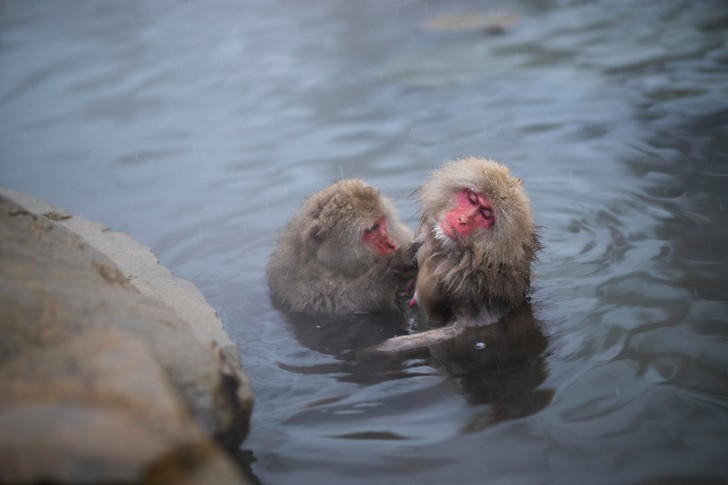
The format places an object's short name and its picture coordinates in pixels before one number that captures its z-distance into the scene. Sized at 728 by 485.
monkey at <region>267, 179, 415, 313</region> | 4.37
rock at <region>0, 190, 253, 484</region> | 1.58
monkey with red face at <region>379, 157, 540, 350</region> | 3.73
